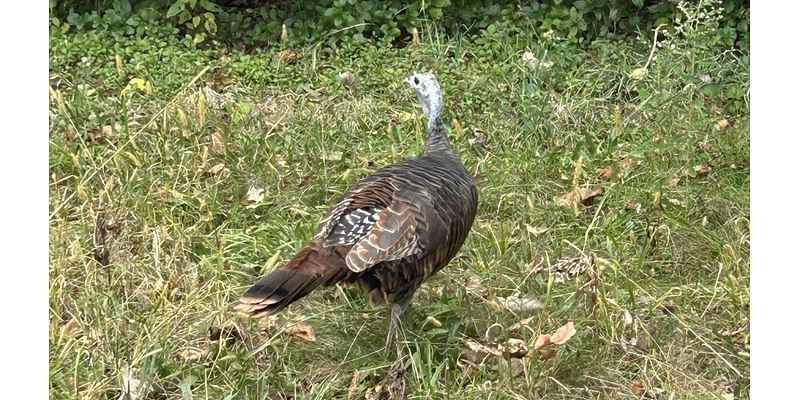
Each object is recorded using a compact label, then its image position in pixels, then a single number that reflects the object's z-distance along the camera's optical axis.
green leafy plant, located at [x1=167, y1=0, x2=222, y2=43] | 6.90
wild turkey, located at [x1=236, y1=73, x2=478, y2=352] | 3.05
